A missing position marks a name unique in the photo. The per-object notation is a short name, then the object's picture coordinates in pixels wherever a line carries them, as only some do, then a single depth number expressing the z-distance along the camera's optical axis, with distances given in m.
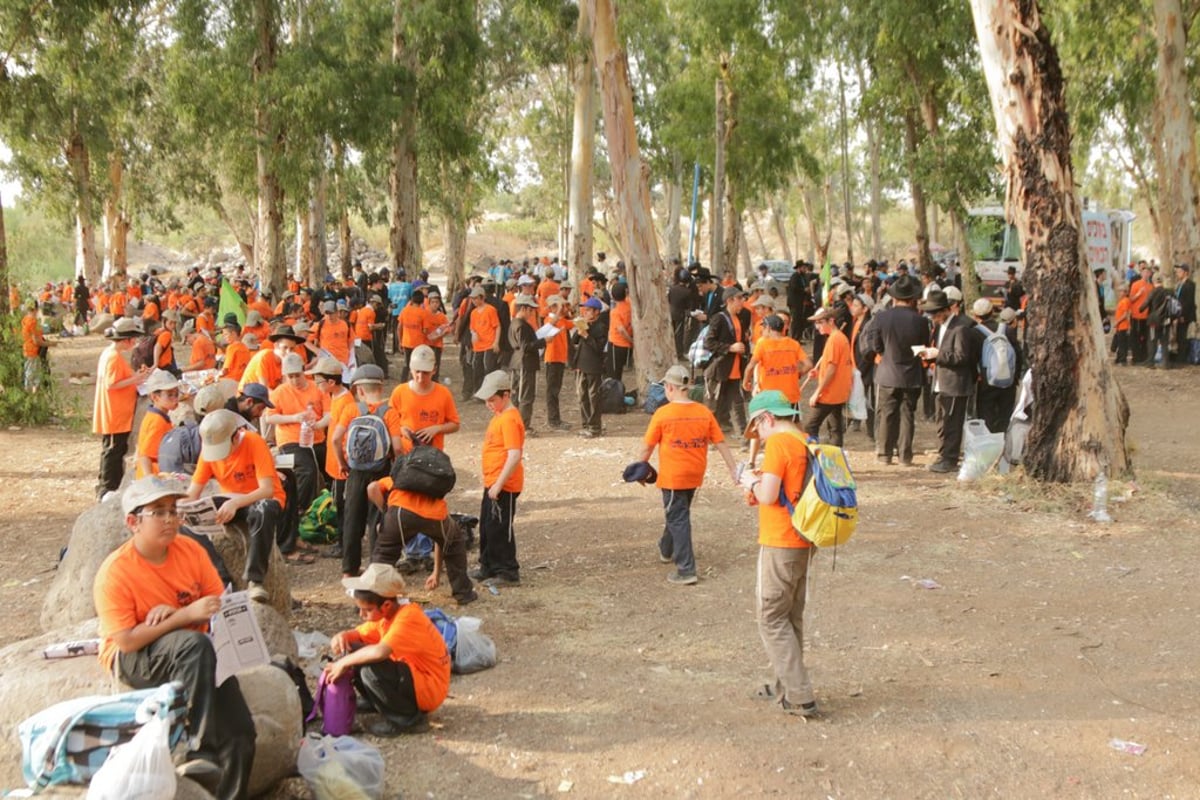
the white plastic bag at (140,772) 3.80
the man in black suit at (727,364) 12.82
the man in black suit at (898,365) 11.50
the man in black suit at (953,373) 11.34
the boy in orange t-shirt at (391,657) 5.59
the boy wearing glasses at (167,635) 4.33
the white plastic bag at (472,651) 6.61
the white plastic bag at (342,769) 4.75
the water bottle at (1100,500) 9.63
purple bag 5.60
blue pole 21.62
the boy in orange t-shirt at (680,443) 7.91
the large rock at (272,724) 4.84
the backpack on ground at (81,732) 4.07
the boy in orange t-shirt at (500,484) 7.96
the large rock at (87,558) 6.48
